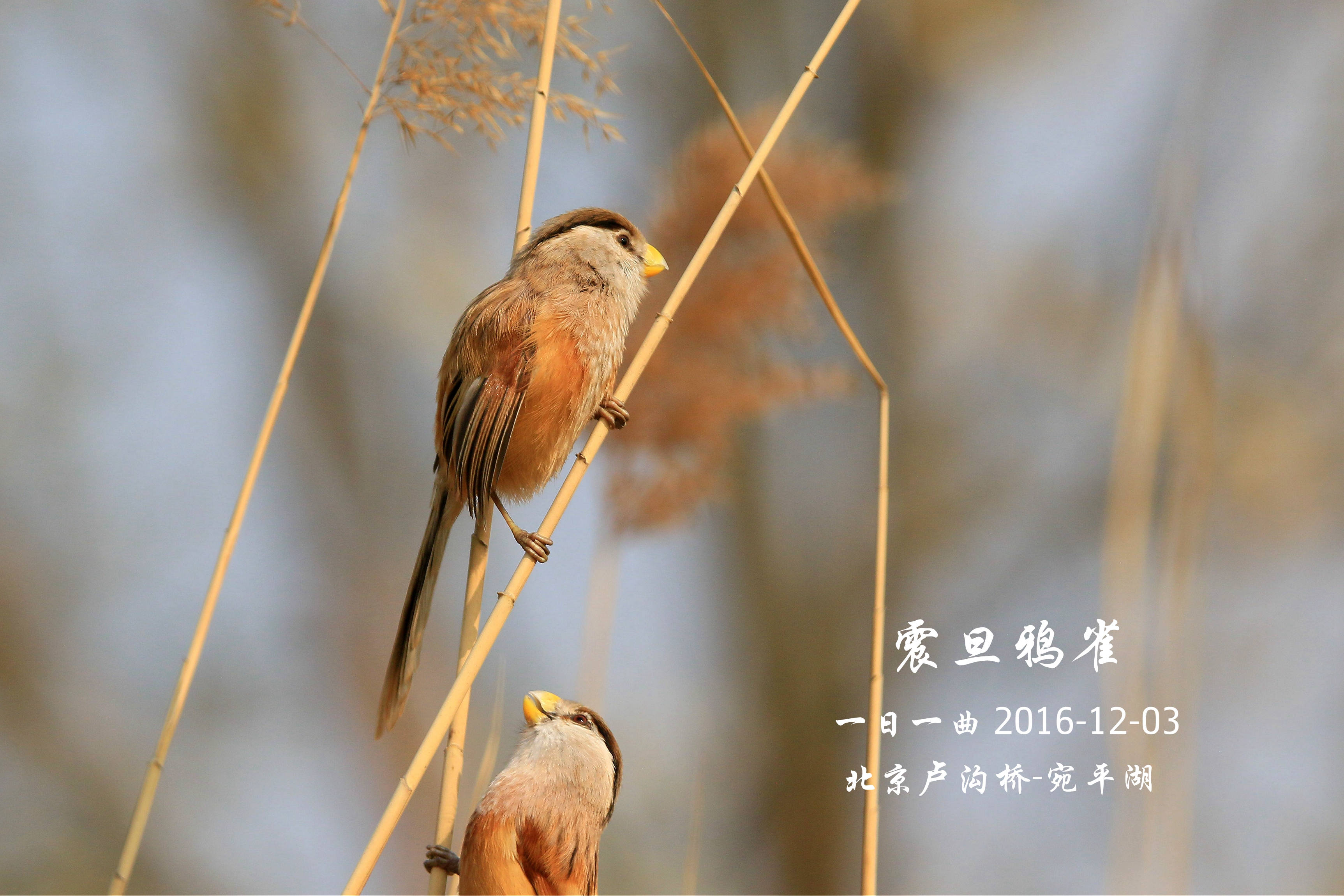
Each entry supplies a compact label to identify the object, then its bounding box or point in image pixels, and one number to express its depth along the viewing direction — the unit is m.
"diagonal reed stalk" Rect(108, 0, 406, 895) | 4.16
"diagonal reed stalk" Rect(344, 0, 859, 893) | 4.12
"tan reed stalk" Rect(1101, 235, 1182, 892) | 4.34
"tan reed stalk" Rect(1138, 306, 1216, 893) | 4.31
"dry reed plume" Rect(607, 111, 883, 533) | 4.41
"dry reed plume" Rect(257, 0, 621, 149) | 4.22
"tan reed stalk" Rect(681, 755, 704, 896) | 4.23
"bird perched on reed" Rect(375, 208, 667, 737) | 4.21
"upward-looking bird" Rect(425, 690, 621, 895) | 4.18
